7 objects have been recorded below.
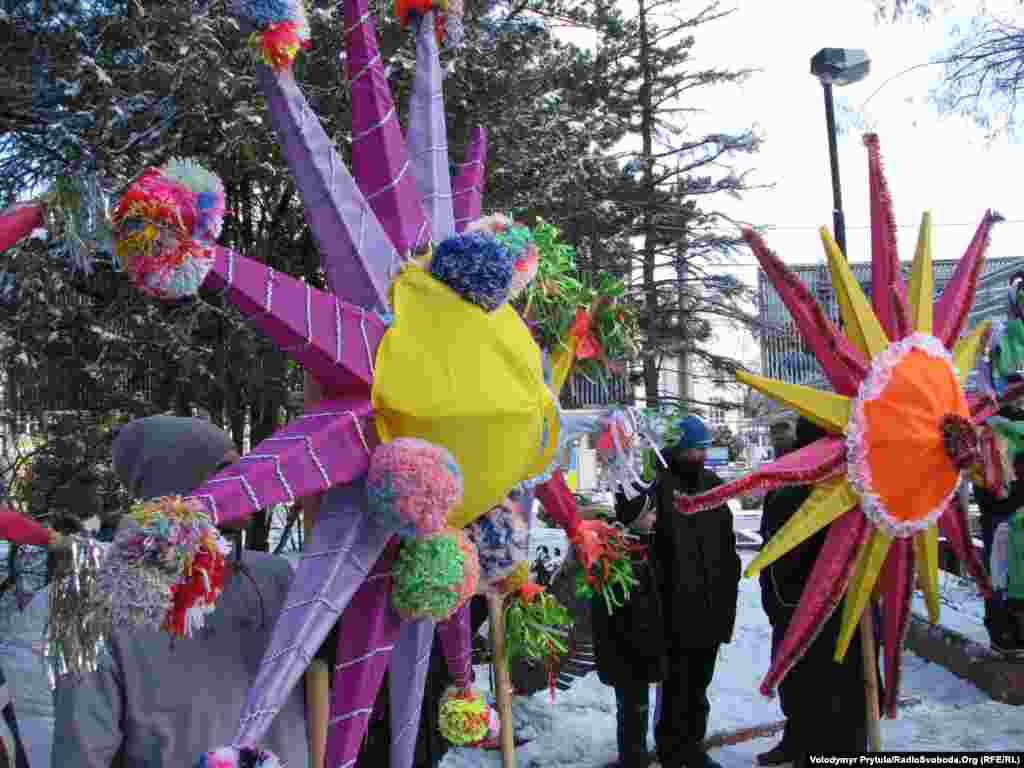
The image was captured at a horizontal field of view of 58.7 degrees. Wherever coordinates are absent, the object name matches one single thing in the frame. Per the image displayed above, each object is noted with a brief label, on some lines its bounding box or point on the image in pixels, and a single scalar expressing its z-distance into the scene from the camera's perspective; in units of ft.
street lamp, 25.09
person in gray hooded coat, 5.10
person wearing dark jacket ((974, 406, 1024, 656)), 16.92
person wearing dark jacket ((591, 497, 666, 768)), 13.41
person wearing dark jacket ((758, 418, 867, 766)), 12.65
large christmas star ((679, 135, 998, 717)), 8.71
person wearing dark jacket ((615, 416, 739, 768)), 13.92
